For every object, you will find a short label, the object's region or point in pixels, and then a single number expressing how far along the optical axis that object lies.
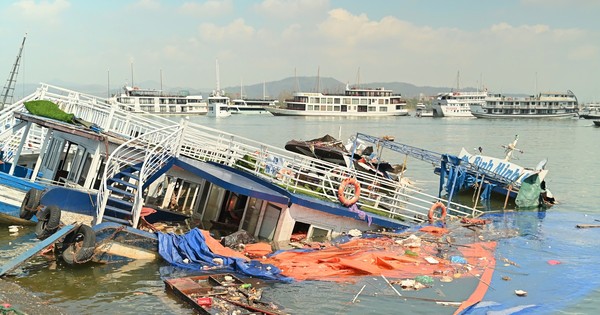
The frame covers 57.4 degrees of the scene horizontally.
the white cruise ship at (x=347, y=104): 132.62
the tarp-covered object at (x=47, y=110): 16.37
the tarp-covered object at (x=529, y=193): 24.55
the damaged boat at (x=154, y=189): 14.56
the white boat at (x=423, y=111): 153.25
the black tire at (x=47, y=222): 13.86
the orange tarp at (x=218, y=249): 13.82
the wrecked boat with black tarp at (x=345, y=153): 27.29
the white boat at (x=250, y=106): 155.75
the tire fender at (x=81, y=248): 12.76
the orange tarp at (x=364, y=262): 13.38
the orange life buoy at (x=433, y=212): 19.50
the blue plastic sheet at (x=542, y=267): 12.09
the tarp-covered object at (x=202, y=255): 13.09
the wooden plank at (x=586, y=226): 20.79
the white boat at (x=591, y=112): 116.60
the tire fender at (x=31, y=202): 15.02
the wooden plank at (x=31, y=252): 11.98
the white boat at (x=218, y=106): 135.50
